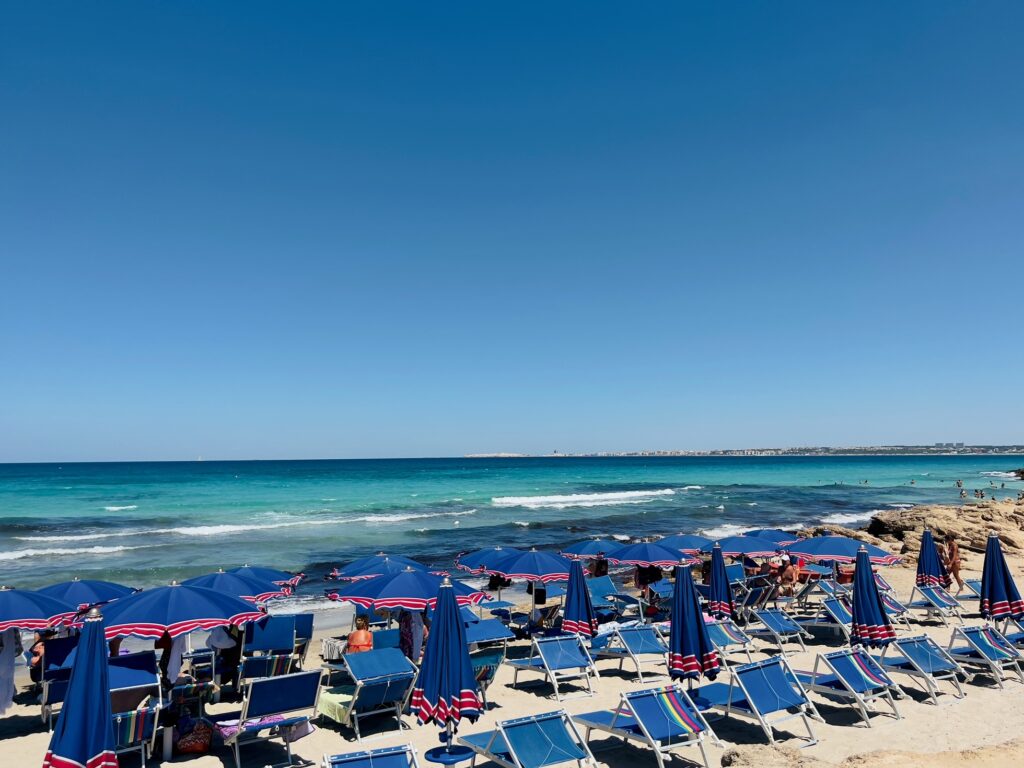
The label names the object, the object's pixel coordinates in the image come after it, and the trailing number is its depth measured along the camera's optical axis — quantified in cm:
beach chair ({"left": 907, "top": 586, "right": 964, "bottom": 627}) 1314
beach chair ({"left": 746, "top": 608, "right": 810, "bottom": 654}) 1113
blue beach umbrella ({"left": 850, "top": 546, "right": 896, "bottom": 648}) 930
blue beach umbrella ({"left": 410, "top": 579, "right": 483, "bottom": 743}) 634
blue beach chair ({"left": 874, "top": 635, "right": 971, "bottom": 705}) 863
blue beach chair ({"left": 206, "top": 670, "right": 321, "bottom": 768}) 682
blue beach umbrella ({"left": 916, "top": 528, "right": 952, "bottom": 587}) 1434
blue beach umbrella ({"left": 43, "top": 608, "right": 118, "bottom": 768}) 514
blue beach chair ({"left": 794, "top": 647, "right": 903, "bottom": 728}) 780
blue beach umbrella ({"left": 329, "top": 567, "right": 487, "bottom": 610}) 914
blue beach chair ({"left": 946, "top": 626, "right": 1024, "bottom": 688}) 926
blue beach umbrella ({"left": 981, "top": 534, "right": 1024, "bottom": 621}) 1145
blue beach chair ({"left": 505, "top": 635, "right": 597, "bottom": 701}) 912
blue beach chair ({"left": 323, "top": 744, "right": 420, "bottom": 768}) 564
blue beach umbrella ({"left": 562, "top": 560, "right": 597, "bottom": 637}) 1016
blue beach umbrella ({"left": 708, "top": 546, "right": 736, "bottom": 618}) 1134
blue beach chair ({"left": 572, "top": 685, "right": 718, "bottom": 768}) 648
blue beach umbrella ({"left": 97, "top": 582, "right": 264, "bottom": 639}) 737
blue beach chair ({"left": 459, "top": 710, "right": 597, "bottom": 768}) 606
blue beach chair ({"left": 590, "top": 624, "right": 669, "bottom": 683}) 983
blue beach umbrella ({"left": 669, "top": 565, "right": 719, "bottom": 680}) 771
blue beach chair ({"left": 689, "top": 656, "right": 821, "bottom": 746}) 722
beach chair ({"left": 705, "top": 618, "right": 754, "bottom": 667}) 1004
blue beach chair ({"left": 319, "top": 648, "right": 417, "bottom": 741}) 772
